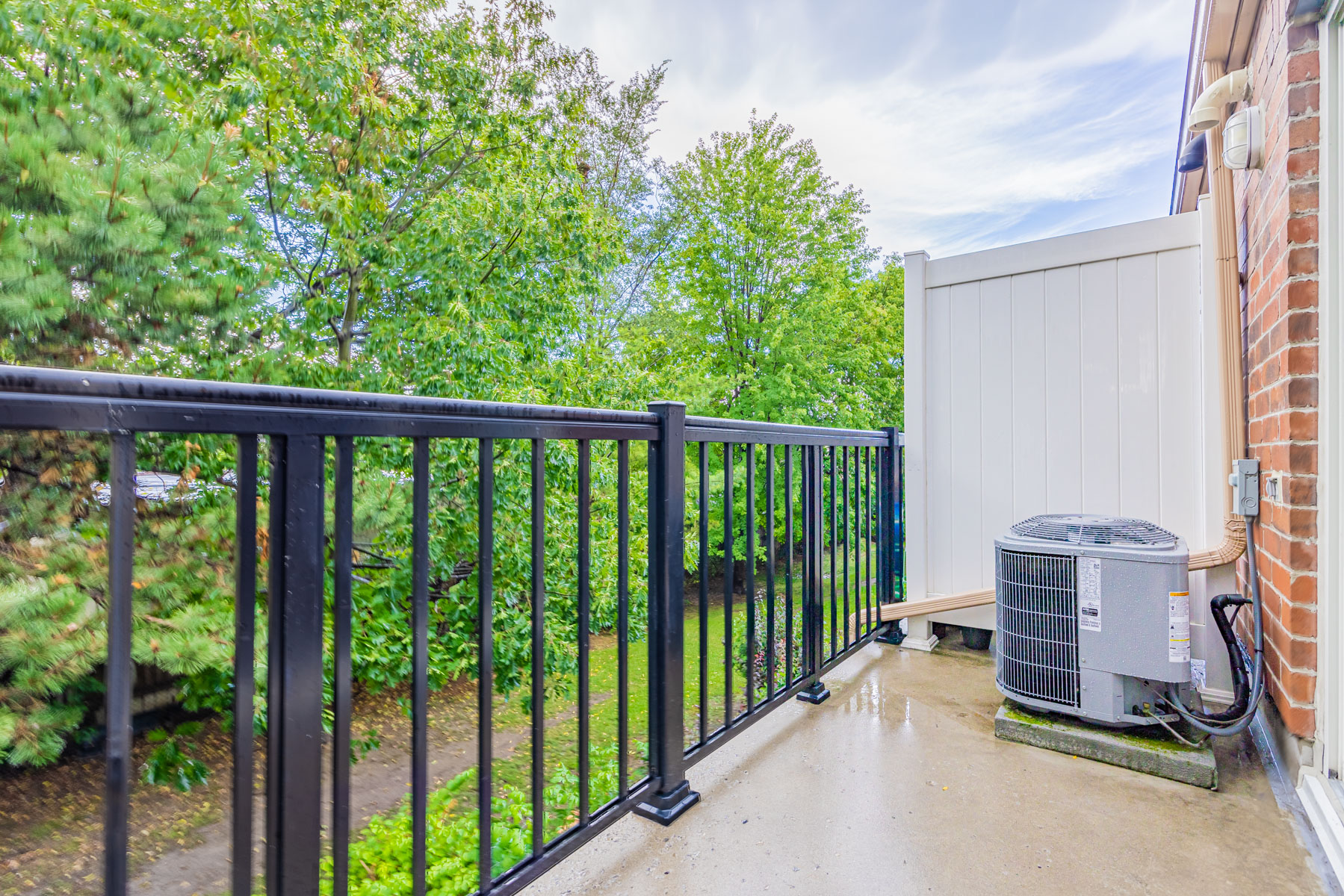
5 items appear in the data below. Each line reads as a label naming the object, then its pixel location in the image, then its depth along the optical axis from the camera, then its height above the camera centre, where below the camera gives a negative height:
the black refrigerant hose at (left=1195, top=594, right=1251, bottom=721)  1.67 -0.57
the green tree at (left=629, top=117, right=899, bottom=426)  7.03 +2.07
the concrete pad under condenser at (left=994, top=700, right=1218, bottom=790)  1.56 -0.76
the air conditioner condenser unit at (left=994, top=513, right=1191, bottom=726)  1.64 -0.43
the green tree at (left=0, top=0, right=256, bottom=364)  2.60 +1.20
